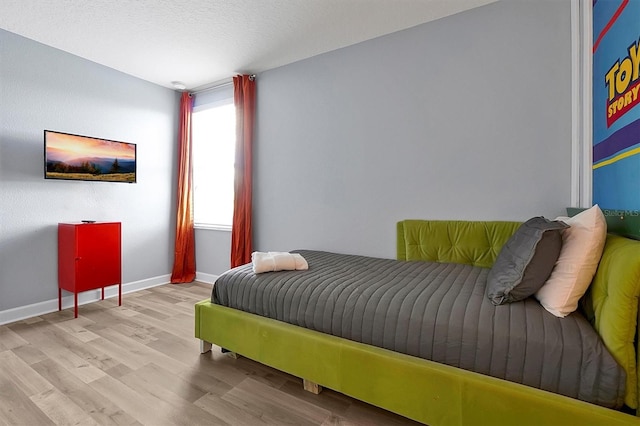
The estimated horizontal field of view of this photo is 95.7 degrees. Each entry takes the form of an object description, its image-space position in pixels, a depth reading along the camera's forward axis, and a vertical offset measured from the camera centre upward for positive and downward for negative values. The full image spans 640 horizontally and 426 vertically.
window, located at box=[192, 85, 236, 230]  4.04 +0.78
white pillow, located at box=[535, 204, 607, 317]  1.26 -0.23
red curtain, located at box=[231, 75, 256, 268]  3.63 +0.52
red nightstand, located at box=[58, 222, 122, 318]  2.87 -0.49
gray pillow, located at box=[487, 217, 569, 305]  1.35 -0.24
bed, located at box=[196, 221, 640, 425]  1.07 -0.65
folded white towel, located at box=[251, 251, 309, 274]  2.10 -0.38
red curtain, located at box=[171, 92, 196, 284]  4.15 +0.09
